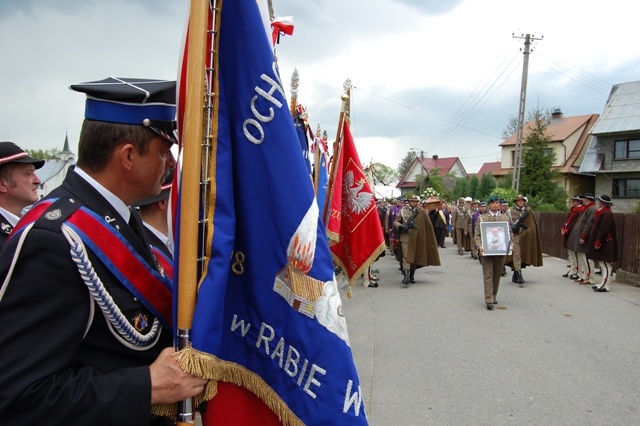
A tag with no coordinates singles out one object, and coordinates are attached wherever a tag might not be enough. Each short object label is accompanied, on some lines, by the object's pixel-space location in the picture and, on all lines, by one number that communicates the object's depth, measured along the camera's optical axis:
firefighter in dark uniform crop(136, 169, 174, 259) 3.02
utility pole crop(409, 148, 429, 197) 73.57
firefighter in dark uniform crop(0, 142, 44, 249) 3.95
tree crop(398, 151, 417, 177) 91.62
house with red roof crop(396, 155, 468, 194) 84.75
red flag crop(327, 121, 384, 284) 5.26
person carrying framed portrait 8.81
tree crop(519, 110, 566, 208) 33.03
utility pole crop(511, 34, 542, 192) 26.98
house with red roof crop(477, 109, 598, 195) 43.47
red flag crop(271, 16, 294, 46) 3.83
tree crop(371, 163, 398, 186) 102.12
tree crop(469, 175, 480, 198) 44.16
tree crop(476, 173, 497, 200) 42.62
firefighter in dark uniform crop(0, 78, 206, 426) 1.24
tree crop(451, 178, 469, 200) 46.25
